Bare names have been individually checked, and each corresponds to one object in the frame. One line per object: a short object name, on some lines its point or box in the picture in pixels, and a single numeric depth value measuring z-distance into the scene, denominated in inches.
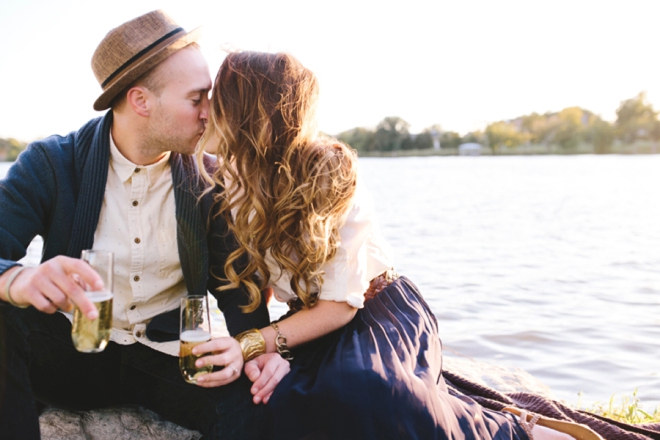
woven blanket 111.5
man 93.6
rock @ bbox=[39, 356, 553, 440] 101.5
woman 94.7
